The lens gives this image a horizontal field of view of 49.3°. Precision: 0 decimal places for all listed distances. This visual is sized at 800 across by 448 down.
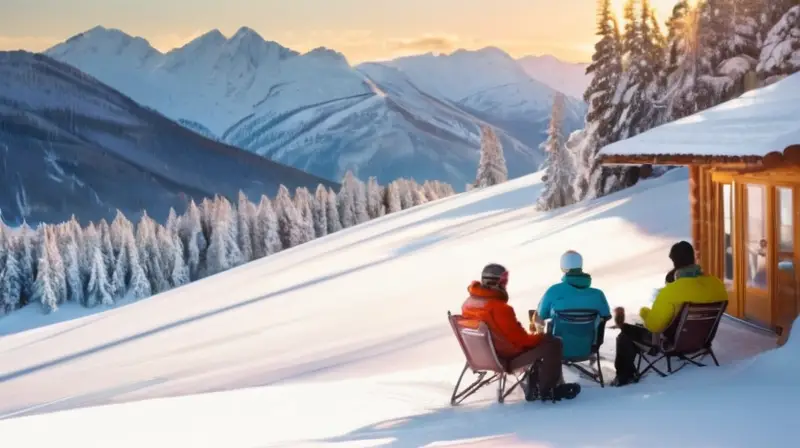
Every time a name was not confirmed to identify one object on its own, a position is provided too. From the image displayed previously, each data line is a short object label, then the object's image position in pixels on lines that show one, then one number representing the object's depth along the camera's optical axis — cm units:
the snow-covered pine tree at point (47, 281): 8838
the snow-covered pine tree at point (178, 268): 9425
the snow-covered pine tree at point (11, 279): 9075
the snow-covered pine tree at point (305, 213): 9850
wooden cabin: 1088
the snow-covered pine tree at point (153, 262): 9506
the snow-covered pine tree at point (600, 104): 3422
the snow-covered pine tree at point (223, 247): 9700
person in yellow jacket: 997
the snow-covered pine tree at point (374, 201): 10146
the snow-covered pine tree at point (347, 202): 10156
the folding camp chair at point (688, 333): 982
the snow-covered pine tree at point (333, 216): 10156
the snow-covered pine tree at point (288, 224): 9812
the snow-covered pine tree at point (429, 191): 10881
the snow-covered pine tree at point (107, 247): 9438
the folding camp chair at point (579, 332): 970
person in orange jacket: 926
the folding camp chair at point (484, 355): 921
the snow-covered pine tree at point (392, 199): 10194
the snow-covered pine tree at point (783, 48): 2703
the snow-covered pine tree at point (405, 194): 10394
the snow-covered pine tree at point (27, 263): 9412
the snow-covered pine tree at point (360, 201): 10119
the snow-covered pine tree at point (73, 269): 9131
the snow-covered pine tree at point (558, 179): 3647
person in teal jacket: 966
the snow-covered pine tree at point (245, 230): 9794
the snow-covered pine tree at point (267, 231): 9738
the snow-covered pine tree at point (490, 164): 6988
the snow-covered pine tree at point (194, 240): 9812
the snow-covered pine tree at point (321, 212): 10138
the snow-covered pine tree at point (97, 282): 8975
